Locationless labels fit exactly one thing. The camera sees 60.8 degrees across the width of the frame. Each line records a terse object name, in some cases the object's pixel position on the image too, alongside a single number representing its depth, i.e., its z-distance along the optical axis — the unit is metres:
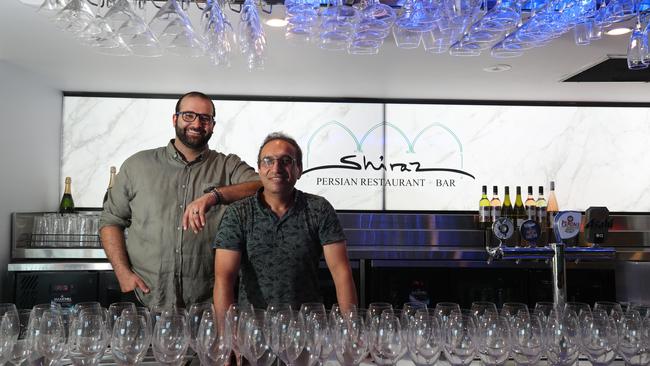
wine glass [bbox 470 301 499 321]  1.32
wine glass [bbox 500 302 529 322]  1.35
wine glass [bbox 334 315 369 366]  1.25
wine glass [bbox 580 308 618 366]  1.29
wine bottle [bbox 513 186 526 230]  4.32
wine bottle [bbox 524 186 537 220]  4.30
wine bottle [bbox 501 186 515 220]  4.39
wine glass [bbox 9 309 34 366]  1.23
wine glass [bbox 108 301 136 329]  1.31
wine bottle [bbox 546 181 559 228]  4.28
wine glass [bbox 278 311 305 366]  1.24
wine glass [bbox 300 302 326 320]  1.33
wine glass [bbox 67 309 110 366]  1.24
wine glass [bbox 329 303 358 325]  1.31
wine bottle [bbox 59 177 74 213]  4.17
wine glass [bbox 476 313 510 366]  1.26
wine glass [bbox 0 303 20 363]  1.23
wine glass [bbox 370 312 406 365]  1.25
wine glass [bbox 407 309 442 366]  1.25
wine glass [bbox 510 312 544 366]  1.27
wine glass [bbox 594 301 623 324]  1.42
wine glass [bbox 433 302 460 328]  1.32
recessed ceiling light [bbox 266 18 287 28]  2.61
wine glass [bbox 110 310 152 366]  1.23
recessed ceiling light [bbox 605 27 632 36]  2.68
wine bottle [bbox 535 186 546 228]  4.25
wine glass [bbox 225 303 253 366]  1.28
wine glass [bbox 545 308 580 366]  1.29
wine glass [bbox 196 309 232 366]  1.23
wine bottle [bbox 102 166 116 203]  4.17
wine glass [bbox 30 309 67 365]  1.23
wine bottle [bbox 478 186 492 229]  4.23
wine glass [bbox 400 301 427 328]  1.31
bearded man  2.41
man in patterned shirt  2.01
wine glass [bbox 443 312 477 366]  1.26
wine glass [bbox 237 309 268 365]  1.24
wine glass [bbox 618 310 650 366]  1.28
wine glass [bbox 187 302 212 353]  1.27
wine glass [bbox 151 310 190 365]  1.23
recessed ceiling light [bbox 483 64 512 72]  3.40
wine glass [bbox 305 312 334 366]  1.25
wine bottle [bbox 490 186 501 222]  4.19
